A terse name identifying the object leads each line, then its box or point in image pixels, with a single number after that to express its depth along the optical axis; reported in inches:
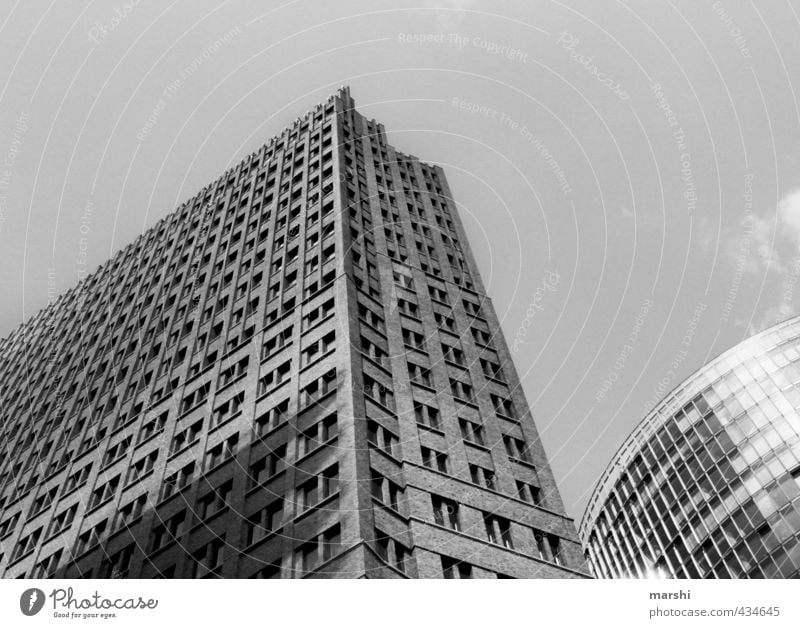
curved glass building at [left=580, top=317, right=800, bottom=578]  2815.0
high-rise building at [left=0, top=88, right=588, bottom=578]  1547.7
